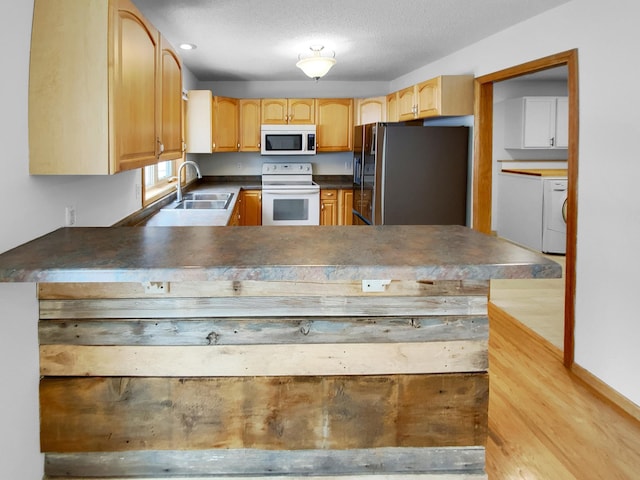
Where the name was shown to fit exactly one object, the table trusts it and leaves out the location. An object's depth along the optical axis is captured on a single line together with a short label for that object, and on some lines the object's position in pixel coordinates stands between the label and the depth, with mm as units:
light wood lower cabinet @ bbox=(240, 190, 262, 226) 6078
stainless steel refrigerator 4613
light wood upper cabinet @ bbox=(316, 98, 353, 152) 6301
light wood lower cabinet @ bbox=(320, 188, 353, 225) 6258
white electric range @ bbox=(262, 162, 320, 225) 6023
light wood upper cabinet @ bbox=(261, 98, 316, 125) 6246
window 4016
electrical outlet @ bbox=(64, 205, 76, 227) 1967
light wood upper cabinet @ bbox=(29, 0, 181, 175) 1640
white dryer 6102
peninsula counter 1634
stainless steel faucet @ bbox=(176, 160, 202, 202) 4406
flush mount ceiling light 4035
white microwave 6188
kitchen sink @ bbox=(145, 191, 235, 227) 3212
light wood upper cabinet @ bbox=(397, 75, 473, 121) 4324
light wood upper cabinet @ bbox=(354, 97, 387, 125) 6148
